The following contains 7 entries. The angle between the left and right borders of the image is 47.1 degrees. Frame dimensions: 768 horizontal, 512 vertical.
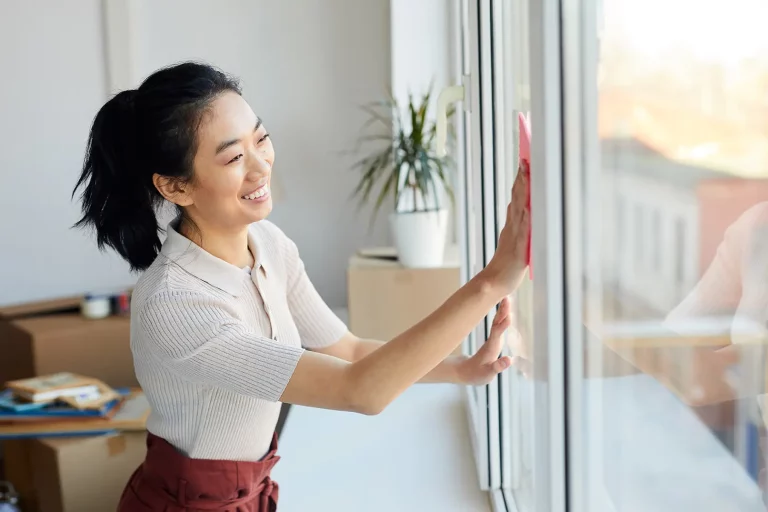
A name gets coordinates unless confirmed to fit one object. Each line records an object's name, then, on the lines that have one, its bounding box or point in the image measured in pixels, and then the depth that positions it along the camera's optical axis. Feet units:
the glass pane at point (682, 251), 1.52
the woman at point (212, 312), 3.62
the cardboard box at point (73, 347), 9.28
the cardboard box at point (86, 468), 7.66
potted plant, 8.44
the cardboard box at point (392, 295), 8.48
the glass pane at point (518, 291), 3.70
